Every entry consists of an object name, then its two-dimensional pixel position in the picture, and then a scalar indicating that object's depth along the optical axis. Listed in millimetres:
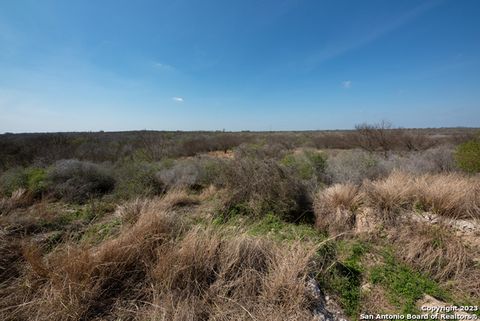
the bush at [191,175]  7742
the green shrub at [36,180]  7055
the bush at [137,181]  6773
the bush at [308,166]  6783
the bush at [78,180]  6992
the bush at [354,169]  6426
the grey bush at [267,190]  5088
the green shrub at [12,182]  6956
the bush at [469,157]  5789
